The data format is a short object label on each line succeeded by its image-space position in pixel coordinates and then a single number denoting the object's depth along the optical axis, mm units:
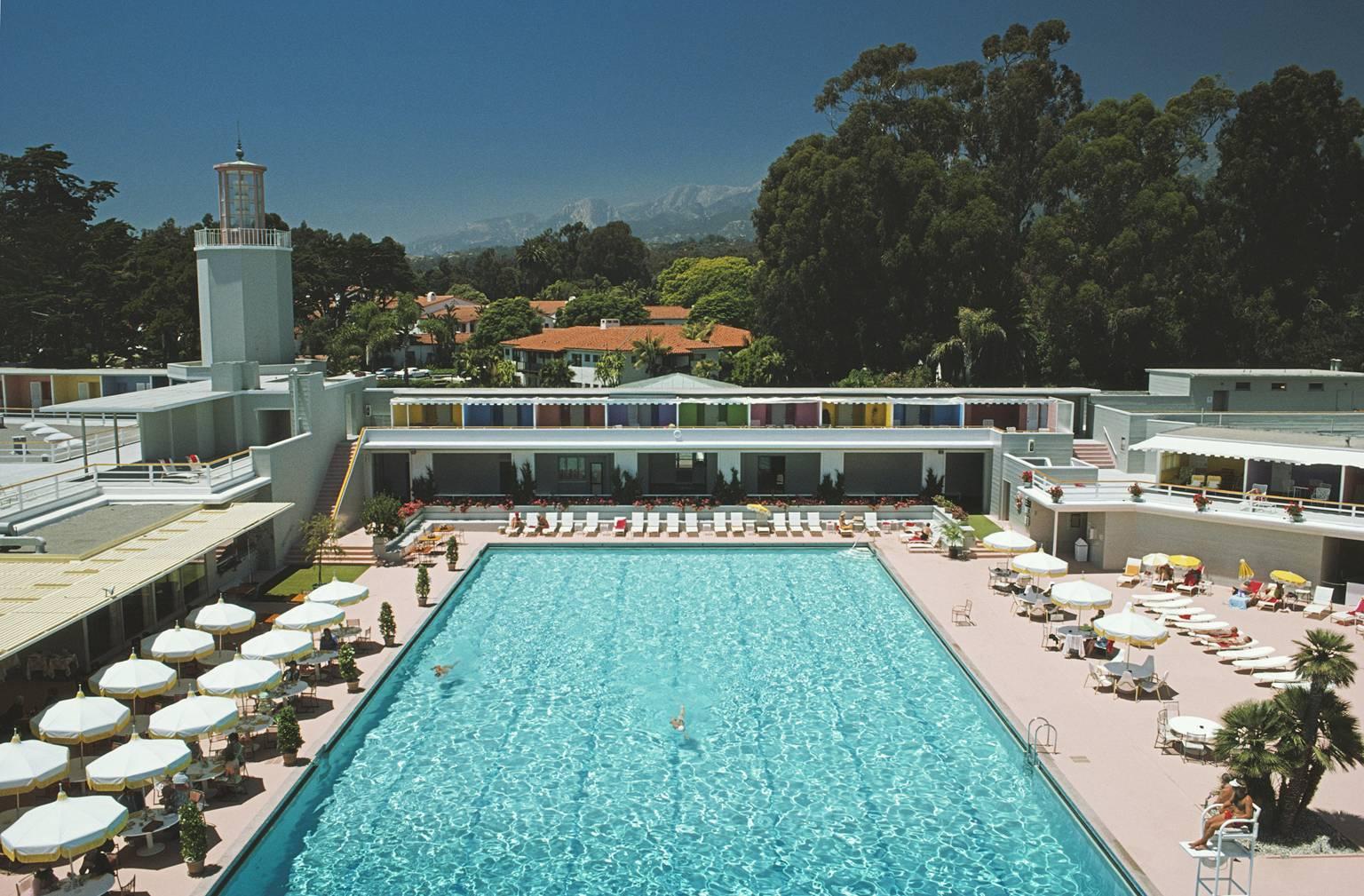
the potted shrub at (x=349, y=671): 21172
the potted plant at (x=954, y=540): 32156
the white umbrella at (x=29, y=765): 14281
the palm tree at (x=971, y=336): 49688
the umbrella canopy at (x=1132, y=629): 21312
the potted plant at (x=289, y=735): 17594
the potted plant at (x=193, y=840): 14117
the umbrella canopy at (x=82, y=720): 15805
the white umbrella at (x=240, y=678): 18094
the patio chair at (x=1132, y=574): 28938
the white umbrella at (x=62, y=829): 12953
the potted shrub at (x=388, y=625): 23734
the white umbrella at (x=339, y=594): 23500
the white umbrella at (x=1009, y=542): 28672
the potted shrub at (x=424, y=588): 26953
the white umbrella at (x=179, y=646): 19328
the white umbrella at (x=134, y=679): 17703
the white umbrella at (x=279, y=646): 19844
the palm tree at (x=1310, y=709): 14539
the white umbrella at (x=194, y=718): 16406
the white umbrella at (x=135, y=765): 14695
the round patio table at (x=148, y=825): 14852
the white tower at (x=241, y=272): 35969
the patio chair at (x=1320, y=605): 25828
